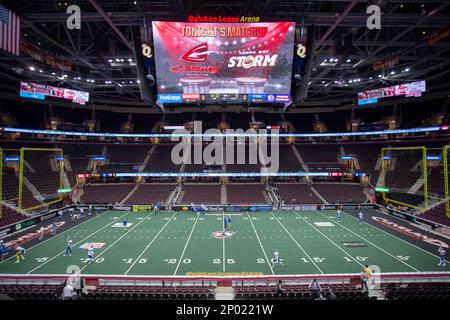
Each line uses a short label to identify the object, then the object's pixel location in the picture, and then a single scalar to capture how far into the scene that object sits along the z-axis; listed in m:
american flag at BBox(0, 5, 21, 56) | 11.82
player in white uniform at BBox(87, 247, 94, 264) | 17.53
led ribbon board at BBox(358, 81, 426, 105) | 27.23
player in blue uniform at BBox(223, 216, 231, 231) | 25.02
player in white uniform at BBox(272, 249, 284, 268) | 16.89
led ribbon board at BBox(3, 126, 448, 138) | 35.92
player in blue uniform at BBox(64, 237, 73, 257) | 18.94
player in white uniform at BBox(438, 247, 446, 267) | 16.67
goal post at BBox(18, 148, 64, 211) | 35.84
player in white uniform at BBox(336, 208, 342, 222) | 29.40
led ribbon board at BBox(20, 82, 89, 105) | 26.81
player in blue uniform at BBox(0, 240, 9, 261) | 17.95
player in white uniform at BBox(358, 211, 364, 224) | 27.69
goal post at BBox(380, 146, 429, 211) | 32.53
